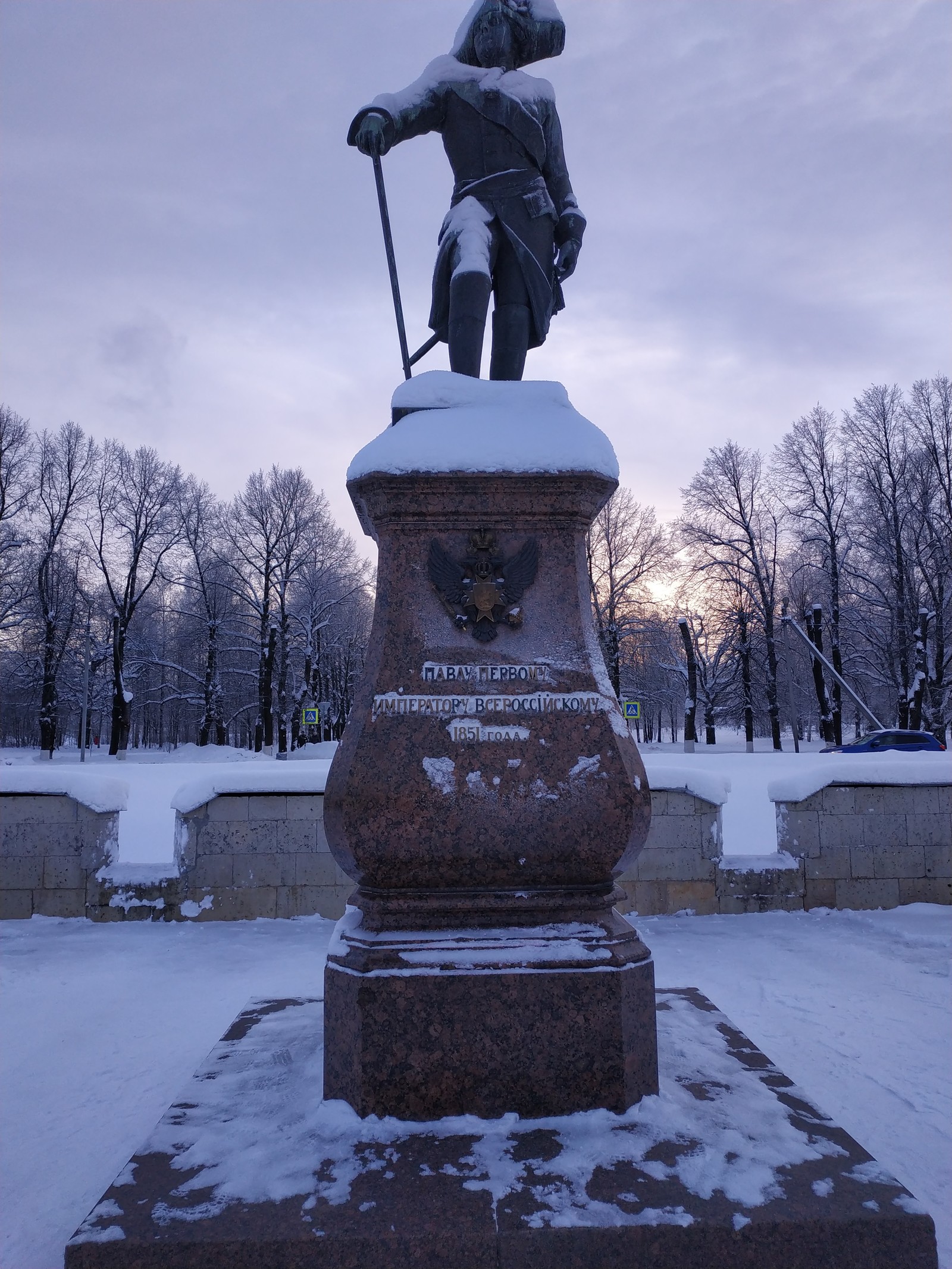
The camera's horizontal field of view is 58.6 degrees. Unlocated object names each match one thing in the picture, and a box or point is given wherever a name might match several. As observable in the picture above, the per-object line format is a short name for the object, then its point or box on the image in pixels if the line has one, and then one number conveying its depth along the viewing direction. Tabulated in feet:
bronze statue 12.66
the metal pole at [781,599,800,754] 124.57
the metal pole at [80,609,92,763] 96.06
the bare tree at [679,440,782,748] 107.14
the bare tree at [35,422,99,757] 105.70
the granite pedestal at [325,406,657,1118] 8.68
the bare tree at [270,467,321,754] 107.86
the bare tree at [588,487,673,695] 110.32
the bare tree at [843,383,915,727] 90.22
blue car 64.85
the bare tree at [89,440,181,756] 106.93
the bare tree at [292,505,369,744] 115.85
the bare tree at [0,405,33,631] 97.04
